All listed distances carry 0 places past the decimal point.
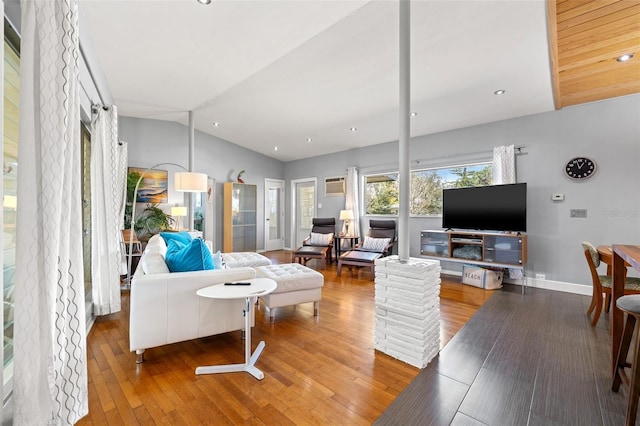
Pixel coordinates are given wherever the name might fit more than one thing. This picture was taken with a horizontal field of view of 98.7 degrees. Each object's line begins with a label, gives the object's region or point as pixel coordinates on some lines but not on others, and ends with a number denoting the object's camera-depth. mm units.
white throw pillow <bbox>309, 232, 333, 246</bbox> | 5918
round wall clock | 3723
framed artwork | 5453
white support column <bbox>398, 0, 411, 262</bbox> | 2209
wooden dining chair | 2576
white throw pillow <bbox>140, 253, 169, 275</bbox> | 2246
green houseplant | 5140
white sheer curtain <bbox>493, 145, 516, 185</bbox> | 4242
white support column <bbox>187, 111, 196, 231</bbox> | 5164
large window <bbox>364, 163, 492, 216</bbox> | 4879
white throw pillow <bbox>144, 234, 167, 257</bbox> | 2621
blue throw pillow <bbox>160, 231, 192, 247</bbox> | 3466
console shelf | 3957
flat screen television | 3963
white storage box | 4121
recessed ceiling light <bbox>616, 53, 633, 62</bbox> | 2783
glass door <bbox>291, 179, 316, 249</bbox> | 7699
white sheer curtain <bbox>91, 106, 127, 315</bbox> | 2883
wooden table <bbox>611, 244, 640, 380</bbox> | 1781
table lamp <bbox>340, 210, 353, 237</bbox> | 6105
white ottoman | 2820
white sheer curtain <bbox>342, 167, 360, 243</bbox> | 6227
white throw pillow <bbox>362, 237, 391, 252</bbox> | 5238
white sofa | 2064
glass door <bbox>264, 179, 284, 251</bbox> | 7754
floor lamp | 3674
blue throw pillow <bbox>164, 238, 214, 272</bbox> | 2320
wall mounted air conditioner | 6727
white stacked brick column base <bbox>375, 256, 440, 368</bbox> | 2109
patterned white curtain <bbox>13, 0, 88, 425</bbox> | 1147
